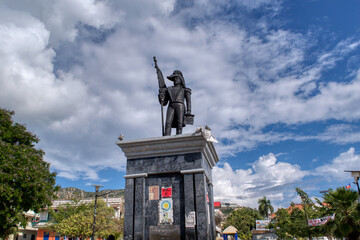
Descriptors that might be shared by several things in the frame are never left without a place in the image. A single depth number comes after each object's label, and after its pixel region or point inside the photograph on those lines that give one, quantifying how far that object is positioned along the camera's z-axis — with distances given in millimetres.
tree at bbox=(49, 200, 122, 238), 27875
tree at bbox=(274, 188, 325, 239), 27359
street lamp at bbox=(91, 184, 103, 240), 22108
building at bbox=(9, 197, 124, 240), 41312
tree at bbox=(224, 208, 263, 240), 58584
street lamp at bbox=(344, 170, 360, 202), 15266
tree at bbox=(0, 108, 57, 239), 16609
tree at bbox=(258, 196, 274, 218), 72562
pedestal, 7564
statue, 9406
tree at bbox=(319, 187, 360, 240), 16472
